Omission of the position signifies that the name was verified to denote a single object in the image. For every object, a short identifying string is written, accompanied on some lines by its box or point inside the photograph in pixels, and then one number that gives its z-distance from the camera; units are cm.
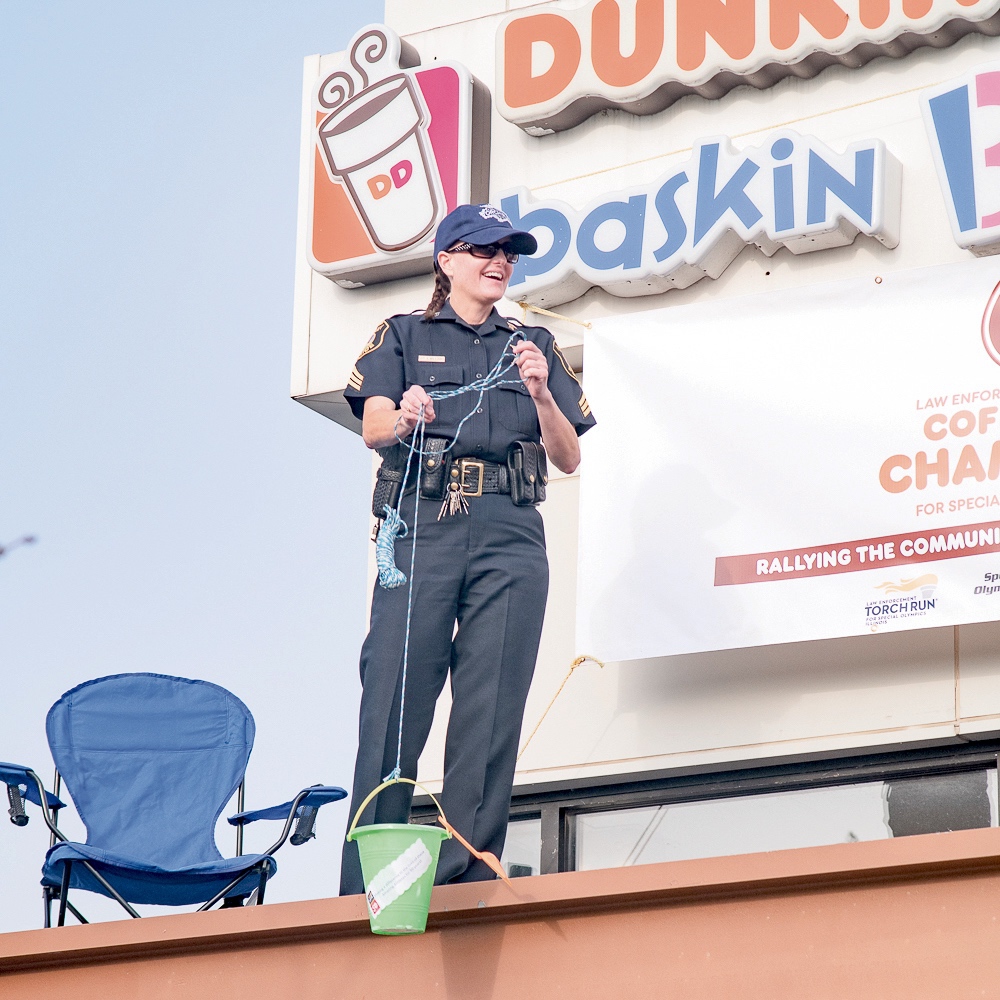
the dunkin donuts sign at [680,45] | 1088
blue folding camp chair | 883
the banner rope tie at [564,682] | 1033
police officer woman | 802
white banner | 957
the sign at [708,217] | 1072
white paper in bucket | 693
